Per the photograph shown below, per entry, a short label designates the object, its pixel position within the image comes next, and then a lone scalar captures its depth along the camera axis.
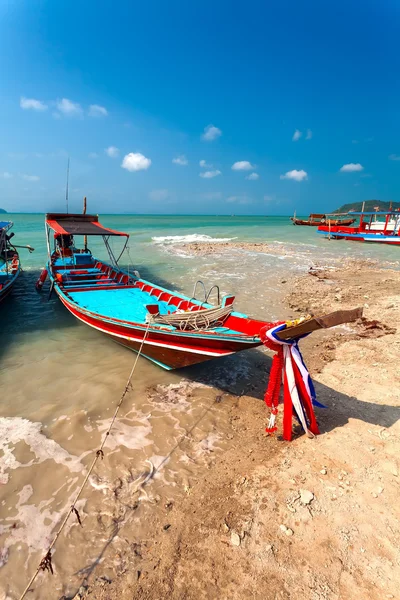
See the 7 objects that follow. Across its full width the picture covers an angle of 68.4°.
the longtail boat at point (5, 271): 11.86
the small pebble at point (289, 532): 3.52
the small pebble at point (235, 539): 3.48
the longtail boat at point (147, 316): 5.79
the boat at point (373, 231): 35.59
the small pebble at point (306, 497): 3.86
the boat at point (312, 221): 65.32
